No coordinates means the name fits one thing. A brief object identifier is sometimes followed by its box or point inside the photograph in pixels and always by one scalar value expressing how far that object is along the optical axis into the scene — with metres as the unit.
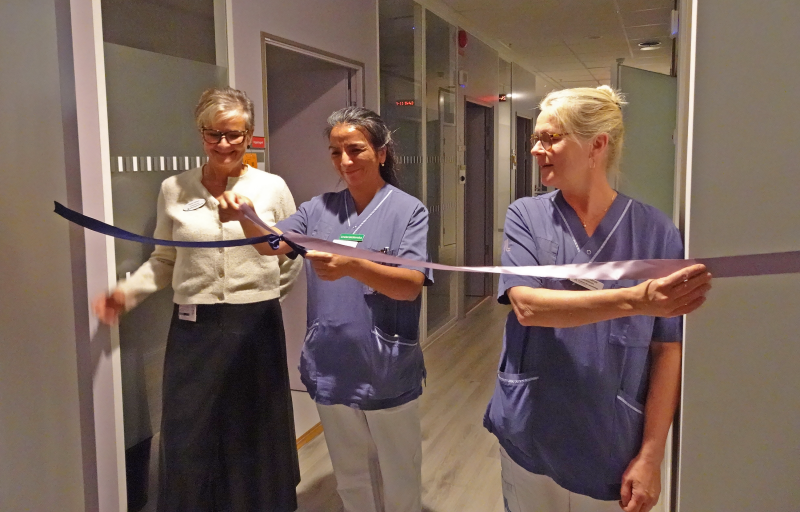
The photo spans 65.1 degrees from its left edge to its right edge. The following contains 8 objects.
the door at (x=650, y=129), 3.02
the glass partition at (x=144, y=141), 2.11
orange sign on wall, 2.79
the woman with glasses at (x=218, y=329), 2.01
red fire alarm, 5.94
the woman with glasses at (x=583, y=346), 1.31
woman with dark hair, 1.95
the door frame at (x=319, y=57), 2.90
